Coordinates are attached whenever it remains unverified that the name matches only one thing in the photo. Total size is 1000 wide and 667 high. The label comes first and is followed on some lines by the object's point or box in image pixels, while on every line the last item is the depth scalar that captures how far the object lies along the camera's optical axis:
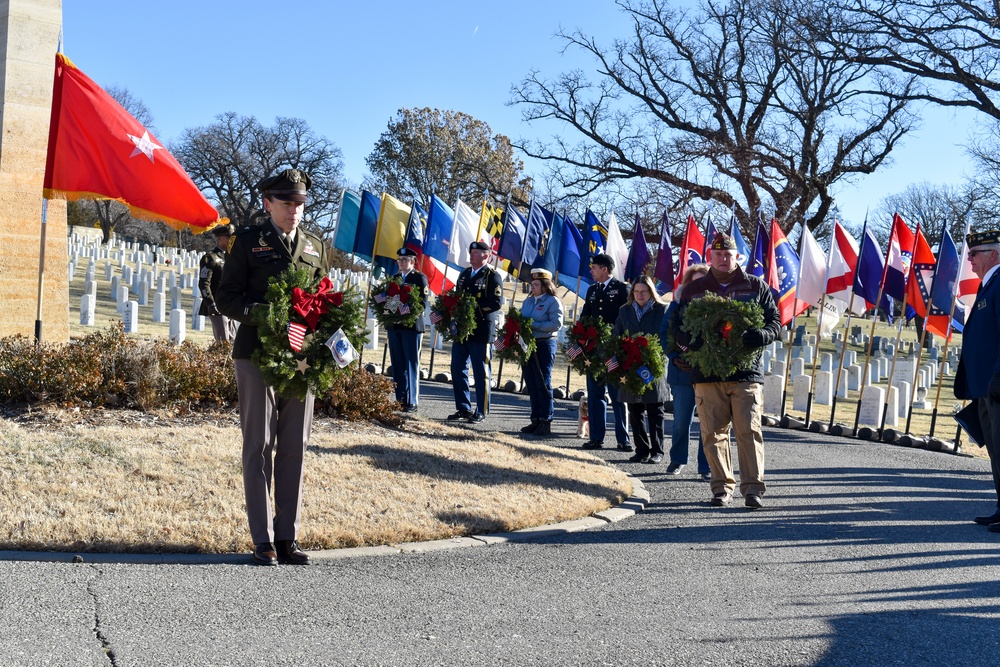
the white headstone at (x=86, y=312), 19.45
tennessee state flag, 17.61
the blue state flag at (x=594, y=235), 18.75
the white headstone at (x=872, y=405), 15.49
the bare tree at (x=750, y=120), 28.48
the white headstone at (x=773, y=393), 17.62
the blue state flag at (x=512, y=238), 18.36
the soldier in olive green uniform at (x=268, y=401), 5.68
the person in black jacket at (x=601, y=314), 11.23
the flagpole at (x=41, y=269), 9.96
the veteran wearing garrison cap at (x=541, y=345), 11.56
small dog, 11.82
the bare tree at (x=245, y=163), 63.03
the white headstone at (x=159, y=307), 22.41
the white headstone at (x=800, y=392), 17.92
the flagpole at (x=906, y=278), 14.62
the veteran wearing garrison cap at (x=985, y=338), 7.86
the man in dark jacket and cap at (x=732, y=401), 8.20
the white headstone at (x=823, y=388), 18.86
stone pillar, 10.76
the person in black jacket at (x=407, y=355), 12.29
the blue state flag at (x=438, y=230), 16.78
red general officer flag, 10.05
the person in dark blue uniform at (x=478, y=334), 11.73
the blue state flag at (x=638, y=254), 18.03
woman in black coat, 10.60
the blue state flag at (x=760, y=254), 15.86
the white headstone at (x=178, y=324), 18.45
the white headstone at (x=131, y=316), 19.28
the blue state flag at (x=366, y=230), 16.34
